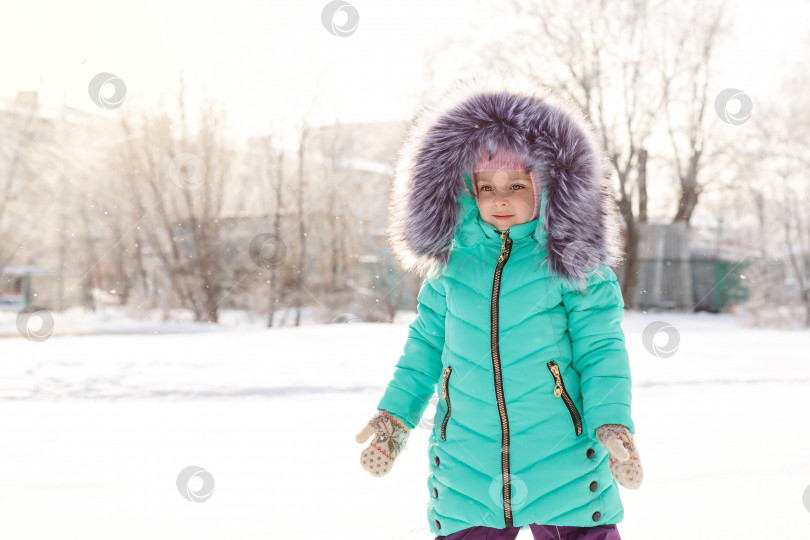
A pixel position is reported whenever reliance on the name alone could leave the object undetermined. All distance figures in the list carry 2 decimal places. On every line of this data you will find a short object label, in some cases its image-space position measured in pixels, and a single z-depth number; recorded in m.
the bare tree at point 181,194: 11.50
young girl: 1.45
